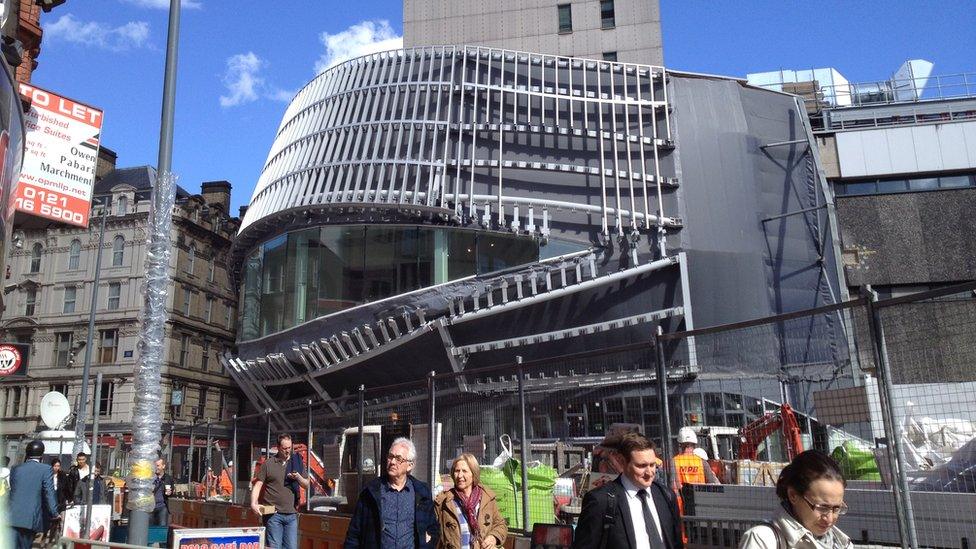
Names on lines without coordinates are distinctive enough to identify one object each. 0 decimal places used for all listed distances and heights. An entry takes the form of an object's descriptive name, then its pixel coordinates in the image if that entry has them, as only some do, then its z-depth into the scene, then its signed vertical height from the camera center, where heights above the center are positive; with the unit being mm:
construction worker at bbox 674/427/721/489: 8297 +125
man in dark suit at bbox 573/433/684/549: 4223 -151
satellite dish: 19188 +2014
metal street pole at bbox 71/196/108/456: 25609 +3238
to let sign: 9422 +3795
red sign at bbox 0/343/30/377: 16016 +2722
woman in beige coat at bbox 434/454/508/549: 6362 -197
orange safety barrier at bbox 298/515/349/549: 11461 -540
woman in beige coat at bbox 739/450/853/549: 3287 -143
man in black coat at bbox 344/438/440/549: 5750 -151
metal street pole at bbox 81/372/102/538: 13673 -177
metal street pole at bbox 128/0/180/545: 7238 +1152
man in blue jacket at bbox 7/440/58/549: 8570 +0
